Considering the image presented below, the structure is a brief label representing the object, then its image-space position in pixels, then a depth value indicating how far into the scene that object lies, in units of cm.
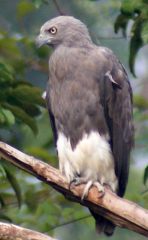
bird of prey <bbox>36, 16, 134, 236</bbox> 1577
